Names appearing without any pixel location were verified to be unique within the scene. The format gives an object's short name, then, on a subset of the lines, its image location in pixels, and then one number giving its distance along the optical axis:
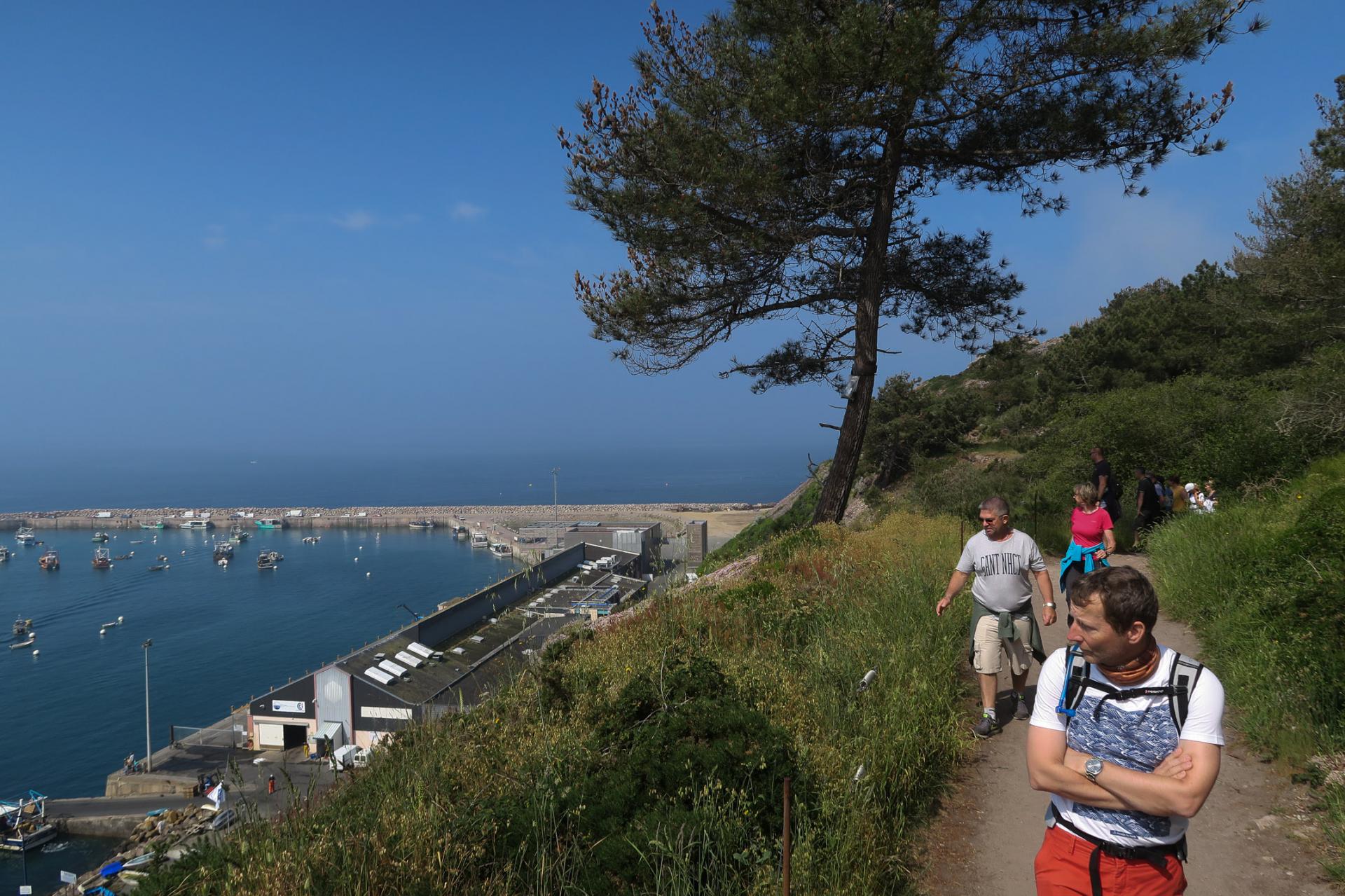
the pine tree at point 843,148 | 8.55
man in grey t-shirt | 4.93
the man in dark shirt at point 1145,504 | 10.50
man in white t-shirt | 2.00
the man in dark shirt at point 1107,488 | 8.18
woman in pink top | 5.98
